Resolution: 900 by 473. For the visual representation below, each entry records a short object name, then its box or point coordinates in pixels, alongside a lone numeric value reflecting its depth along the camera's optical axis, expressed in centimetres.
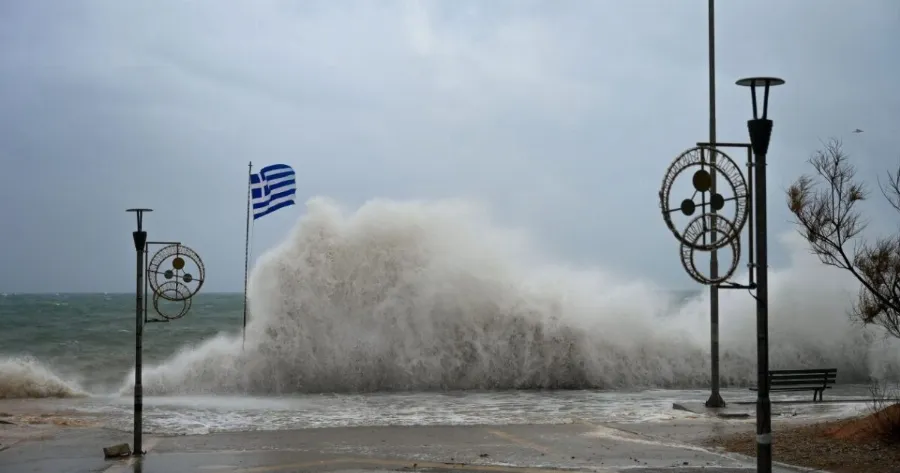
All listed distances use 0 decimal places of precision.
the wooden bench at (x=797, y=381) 2031
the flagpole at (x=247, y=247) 2469
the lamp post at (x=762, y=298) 915
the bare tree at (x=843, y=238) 1362
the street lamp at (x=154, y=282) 1341
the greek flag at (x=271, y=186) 2489
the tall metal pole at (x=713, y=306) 1894
